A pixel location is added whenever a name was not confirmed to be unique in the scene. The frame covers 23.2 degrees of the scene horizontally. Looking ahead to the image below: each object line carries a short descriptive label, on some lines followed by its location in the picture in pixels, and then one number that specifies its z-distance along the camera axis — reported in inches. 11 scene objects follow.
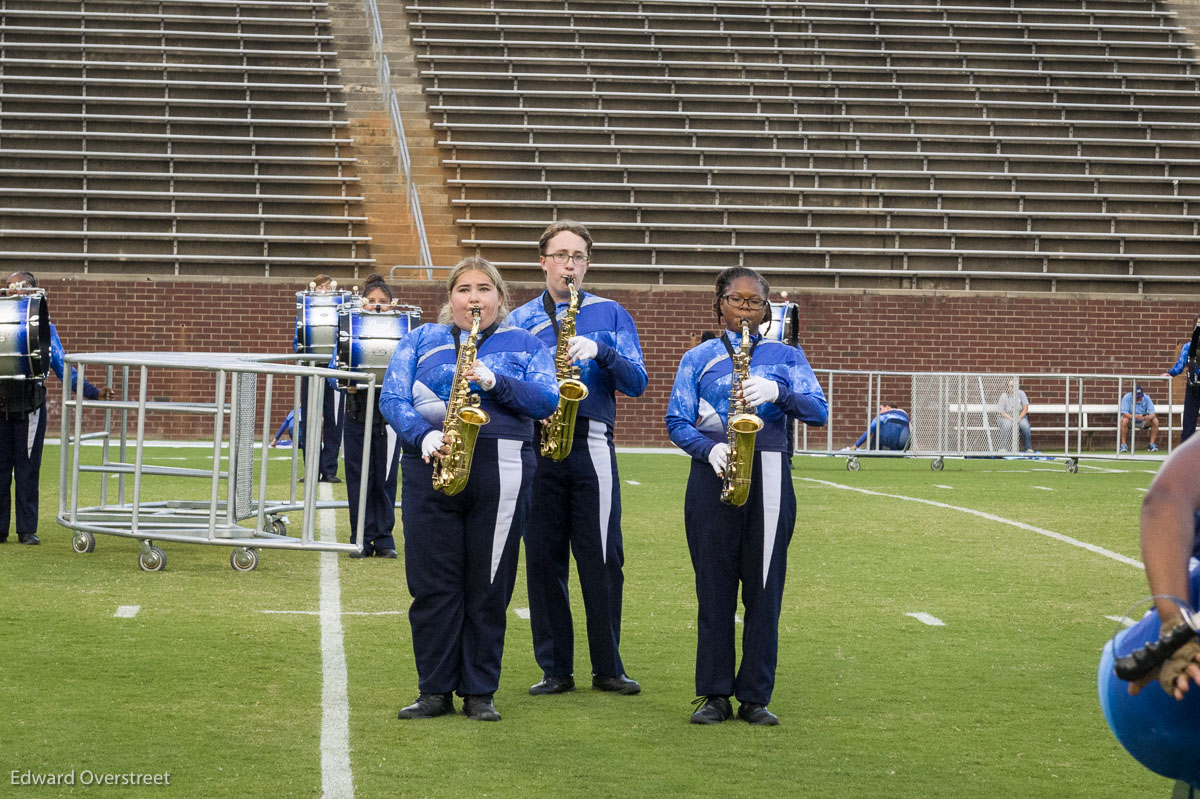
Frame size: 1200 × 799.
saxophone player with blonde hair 400.7
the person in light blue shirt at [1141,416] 1540.4
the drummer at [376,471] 733.9
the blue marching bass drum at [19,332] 707.9
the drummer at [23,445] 727.5
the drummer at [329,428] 888.4
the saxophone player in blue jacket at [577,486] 443.9
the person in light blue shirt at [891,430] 1339.8
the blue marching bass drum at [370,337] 752.9
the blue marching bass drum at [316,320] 871.1
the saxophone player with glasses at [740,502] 404.7
